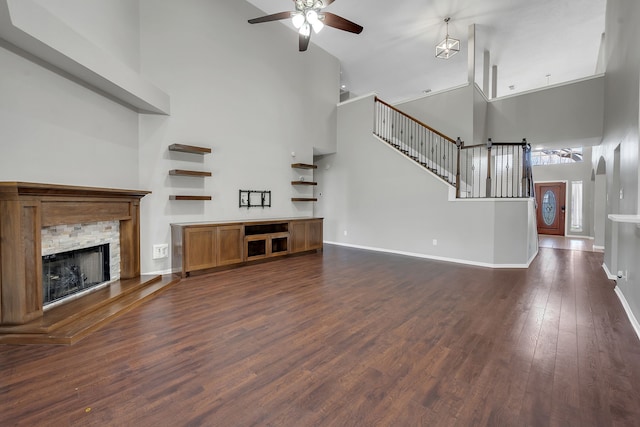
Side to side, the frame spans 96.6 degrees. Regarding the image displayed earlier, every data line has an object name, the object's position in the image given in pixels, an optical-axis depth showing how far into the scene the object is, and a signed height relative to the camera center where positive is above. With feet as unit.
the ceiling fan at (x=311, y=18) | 11.89 +8.33
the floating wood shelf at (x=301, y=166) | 21.40 +3.17
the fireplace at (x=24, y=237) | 7.98 -0.88
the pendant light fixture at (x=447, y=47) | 20.42 +11.62
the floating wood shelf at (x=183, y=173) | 14.73 +1.82
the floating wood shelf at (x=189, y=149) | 14.66 +3.08
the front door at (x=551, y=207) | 32.86 +0.11
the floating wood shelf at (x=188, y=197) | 14.97 +0.52
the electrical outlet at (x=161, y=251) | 14.49 -2.26
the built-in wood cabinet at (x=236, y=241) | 14.51 -2.02
